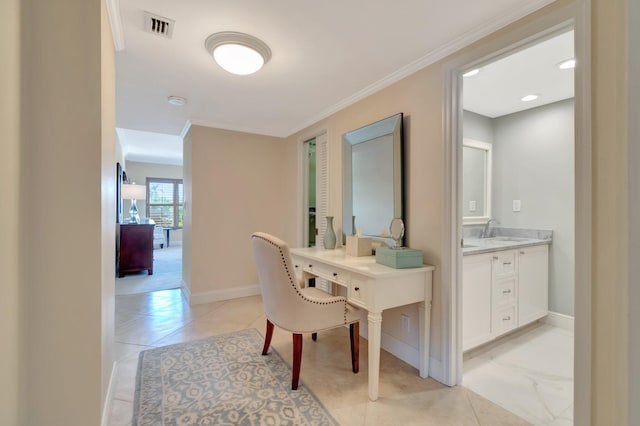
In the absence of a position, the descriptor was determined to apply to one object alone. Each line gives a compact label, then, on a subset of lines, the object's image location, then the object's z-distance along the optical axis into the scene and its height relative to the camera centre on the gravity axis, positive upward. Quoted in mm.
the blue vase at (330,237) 2621 -229
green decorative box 1801 -294
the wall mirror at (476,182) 3070 +367
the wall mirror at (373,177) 2160 +317
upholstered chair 1764 -618
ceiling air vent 1595 +1126
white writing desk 1656 -487
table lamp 5184 +356
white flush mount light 1760 +1079
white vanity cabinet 2137 -671
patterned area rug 1511 -1127
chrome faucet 3135 -196
